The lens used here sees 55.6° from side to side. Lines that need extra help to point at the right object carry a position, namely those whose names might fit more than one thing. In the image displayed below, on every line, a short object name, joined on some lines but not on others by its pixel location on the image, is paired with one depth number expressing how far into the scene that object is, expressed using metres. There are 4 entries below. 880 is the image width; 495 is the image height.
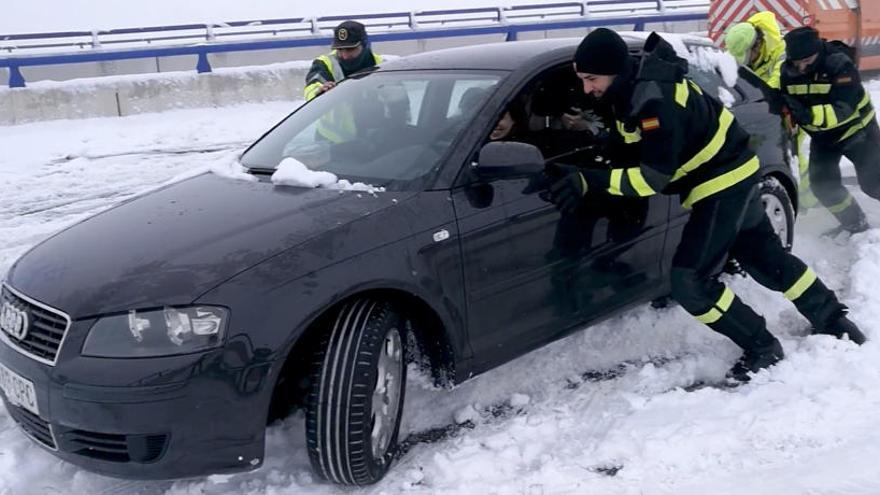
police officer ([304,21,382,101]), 6.01
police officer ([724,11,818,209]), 6.11
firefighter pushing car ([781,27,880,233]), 5.28
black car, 2.69
